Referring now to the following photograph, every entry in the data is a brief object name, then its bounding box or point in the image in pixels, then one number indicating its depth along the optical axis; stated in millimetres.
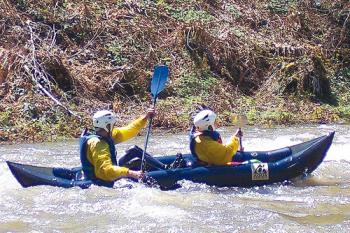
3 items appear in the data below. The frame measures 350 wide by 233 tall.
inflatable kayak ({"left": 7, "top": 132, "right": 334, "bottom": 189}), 14961
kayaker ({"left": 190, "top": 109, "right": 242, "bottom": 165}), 15266
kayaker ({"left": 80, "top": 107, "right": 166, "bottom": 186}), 14258
